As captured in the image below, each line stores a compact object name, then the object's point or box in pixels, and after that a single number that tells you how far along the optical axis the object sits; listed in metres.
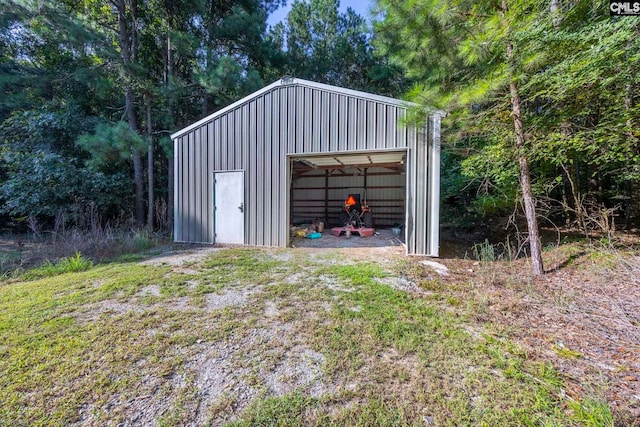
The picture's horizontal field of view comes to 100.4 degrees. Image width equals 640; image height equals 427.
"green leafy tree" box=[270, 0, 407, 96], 12.91
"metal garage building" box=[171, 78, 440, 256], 5.41
